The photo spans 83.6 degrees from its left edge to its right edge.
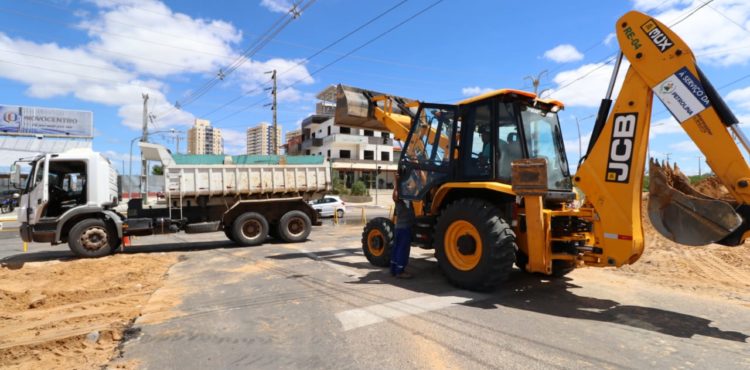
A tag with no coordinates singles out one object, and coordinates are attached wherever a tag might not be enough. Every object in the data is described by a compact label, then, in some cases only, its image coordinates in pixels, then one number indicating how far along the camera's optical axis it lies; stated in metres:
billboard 43.97
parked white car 22.64
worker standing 6.89
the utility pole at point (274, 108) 34.45
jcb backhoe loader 4.54
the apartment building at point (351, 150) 52.03
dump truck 9.47
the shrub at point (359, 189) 42.69
